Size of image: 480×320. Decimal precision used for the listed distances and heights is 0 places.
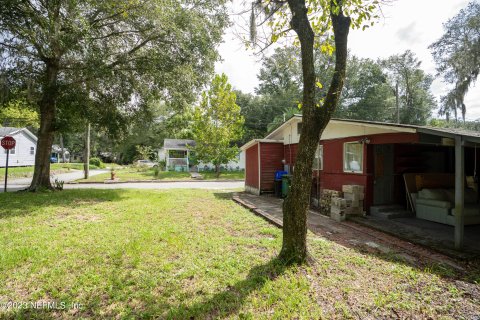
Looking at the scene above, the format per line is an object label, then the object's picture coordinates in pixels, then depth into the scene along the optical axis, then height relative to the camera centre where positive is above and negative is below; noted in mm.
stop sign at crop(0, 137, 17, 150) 10303 +757
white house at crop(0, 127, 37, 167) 25562 +1381
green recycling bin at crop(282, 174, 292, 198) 10375 -848
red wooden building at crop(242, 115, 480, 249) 6922 +135
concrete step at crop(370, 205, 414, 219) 6998 -1417
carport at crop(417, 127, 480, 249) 4565 -373
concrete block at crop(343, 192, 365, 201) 7109 -957
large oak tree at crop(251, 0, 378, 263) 3578 +792
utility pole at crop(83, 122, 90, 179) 17559 +69
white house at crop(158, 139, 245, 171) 28469 +773
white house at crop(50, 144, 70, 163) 45975 +1466
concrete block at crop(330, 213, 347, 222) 6896 -1531
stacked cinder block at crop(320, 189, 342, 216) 7570 -1164
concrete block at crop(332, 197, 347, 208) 6977 -1137
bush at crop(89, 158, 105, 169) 35303 -290
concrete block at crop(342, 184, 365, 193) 7129 -742
